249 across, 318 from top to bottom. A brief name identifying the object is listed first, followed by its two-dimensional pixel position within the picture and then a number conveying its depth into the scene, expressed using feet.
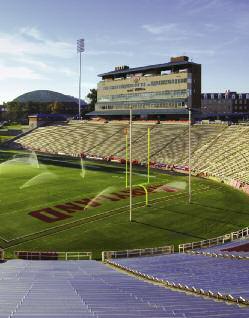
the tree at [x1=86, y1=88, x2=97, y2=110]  412.51
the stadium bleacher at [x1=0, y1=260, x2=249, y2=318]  31.19
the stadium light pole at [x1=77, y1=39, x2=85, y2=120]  334.98
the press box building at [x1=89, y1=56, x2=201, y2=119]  243.07
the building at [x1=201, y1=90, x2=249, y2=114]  455.32
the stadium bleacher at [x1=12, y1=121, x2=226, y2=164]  208.77
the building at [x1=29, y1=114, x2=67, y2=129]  324.20
